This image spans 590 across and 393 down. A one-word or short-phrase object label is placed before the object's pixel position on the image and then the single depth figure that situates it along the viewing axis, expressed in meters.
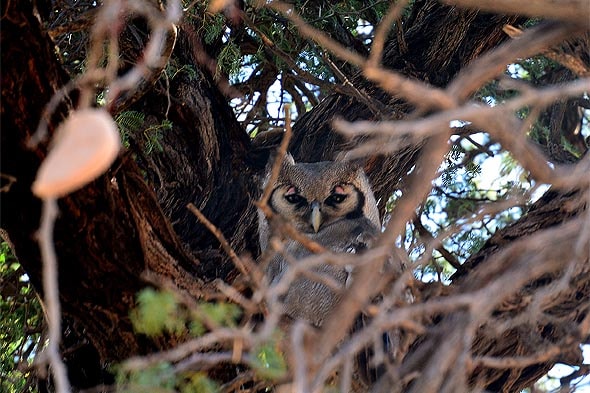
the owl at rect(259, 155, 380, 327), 8.48
